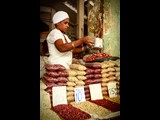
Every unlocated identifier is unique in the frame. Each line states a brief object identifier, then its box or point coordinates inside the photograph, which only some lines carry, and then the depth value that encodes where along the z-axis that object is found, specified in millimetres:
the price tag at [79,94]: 3006
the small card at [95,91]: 3135
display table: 2498
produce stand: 2613
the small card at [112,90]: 3331
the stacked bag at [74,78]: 2996
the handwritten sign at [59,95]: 2801
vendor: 2967
